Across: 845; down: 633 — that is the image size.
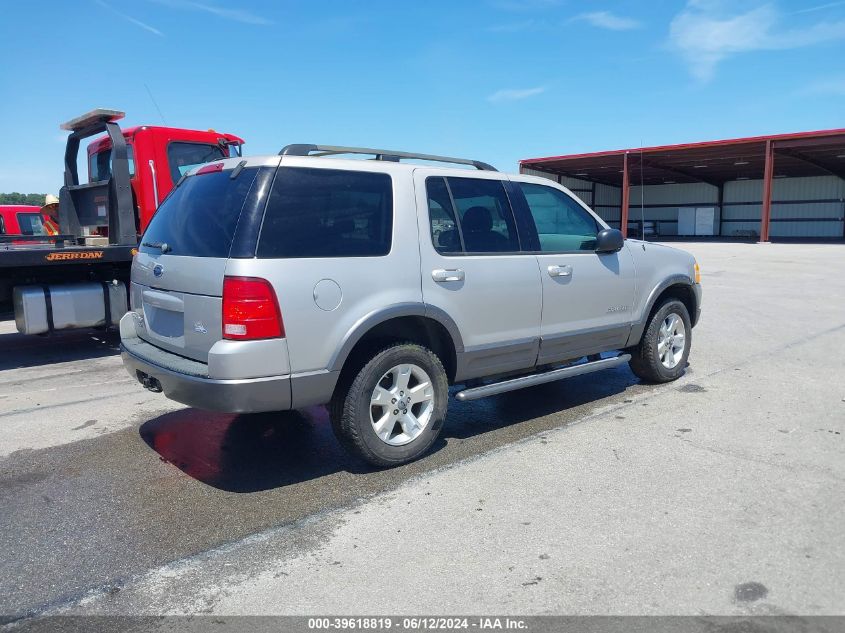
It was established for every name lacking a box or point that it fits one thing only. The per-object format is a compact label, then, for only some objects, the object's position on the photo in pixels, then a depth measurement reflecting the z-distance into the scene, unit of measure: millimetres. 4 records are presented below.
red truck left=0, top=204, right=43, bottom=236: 15180
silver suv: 3850
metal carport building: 35344
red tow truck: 7848
